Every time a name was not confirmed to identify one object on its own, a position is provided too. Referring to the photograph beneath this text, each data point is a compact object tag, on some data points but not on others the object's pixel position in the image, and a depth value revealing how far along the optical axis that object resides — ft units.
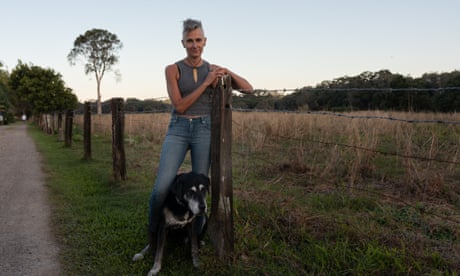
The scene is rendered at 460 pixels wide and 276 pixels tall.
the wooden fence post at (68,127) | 43.65
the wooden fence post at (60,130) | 57.43
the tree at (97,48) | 161.38
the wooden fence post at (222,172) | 10.06
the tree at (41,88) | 110.63
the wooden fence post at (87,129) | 31.48
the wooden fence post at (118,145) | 22.22
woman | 9.64
